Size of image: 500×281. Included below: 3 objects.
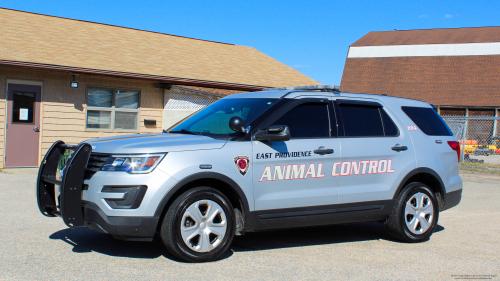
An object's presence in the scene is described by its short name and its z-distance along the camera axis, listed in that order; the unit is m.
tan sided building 13.10
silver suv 4.78
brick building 35.47
